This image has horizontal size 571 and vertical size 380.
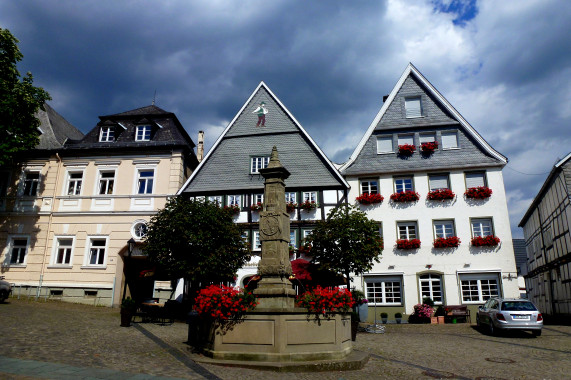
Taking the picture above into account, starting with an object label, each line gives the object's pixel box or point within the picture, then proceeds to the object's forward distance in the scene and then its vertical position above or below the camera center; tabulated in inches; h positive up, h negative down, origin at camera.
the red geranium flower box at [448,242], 896.9 +124.8
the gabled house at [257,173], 923.4 +289.2
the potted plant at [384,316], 886.1 -31.6
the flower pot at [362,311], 775.7 -19.2
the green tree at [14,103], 833.5 +383.3
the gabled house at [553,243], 921.5 +156.4
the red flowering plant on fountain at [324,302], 368.2 -1.6
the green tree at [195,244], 693.9 +90.6
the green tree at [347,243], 705.0 +95.3
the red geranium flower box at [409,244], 911.7 +121.8
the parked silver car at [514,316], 595.2 -19.8
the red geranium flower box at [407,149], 975.0 +345.7
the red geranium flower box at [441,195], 928.3 +231.9
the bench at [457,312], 831.7 -19.9
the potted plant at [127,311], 588.7 -18.5
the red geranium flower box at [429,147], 964.6 +348.1
